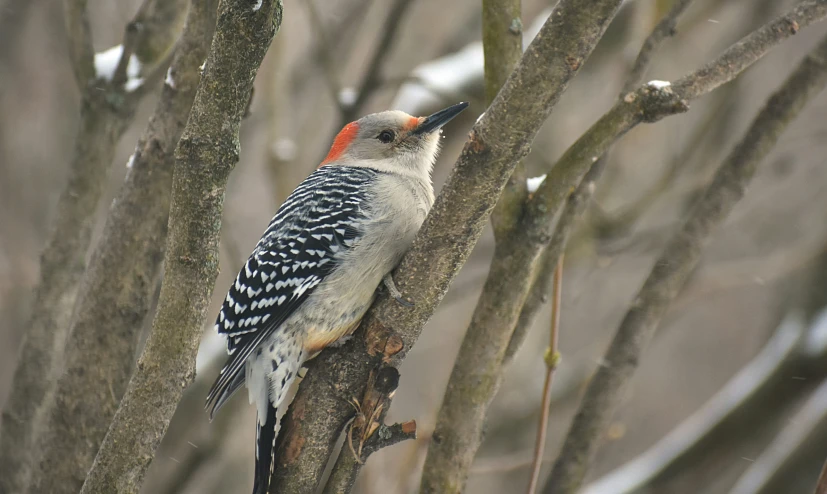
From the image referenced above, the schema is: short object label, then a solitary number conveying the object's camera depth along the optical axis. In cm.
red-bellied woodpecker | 787
